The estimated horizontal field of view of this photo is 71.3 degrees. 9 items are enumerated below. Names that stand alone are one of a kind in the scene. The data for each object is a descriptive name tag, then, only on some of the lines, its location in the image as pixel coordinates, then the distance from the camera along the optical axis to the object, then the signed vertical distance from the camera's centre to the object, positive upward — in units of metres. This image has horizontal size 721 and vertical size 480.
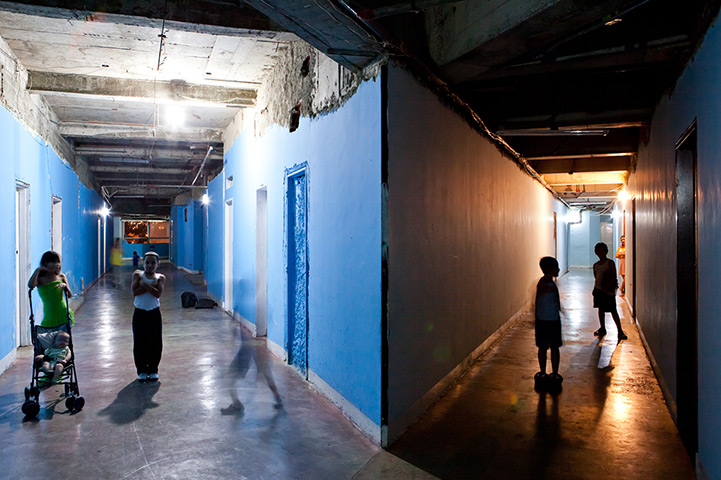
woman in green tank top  4.86 -0.49
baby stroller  4.47 -1.31
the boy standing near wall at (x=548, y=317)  5.44 -0.91
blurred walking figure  4.86 -1.63
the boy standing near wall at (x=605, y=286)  7.99 -0.85
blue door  5.91 -0.44
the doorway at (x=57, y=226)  10.50 +0.27
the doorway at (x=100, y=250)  20.46 -0.51
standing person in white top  5.66 -0.95
